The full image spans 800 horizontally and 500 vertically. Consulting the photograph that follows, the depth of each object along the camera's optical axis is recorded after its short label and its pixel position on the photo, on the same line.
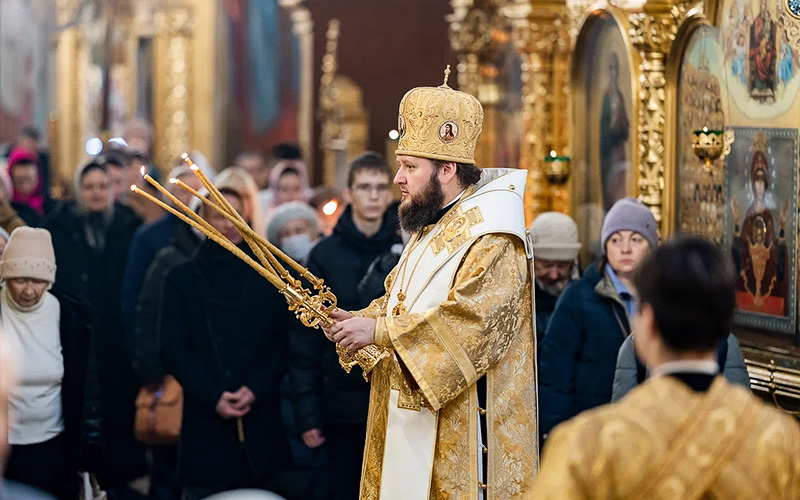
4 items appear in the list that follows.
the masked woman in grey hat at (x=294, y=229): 7.34
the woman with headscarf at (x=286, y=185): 9.75
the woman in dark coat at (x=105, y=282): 7.80
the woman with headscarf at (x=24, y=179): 9.77
